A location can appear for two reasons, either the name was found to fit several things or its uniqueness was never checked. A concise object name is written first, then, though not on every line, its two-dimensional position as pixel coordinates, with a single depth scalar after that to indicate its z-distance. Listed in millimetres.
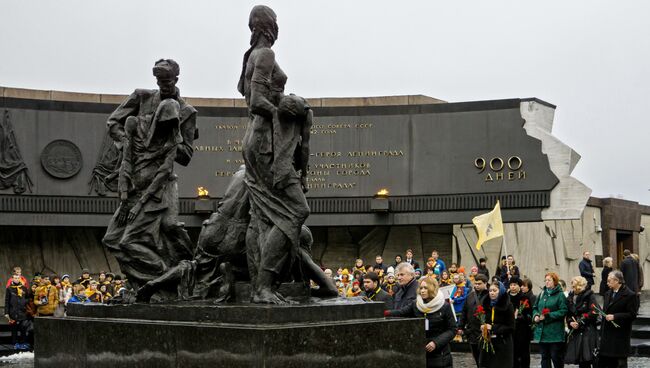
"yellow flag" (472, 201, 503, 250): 18578
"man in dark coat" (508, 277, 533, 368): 12961
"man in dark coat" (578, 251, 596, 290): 19984
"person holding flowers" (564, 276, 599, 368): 12508
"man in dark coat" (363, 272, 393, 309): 12453
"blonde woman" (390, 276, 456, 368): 8711
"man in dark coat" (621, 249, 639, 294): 18359
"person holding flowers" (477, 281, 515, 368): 11070
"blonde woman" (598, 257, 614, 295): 17081
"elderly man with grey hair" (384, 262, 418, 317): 9359
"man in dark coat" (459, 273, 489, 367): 11891
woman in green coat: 12531
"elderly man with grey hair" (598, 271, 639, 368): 12141
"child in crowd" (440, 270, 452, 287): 18288
